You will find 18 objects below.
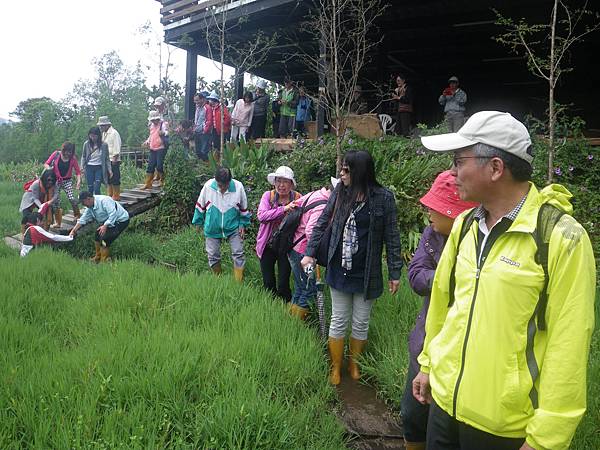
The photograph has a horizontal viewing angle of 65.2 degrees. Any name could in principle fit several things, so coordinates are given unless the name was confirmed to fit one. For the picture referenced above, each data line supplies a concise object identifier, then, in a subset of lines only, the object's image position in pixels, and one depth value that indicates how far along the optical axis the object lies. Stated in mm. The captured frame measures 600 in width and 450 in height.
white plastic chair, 9425
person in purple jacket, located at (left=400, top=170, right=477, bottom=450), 2227
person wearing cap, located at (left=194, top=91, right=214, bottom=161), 9984
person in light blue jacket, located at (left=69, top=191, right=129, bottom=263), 7164
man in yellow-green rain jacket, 1308
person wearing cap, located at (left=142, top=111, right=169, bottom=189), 9188
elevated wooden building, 9555
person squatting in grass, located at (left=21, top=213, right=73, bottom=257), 7012
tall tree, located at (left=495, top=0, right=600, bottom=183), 8727
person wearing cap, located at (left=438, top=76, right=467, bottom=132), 8516
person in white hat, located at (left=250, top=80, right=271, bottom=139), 10234
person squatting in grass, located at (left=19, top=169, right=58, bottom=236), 7930
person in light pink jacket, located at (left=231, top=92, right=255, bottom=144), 10148
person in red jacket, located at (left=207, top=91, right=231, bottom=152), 9977
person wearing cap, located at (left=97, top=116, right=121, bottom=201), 9055
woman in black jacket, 3416
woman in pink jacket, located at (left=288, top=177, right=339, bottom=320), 4285
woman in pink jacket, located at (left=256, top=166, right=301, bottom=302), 4652
